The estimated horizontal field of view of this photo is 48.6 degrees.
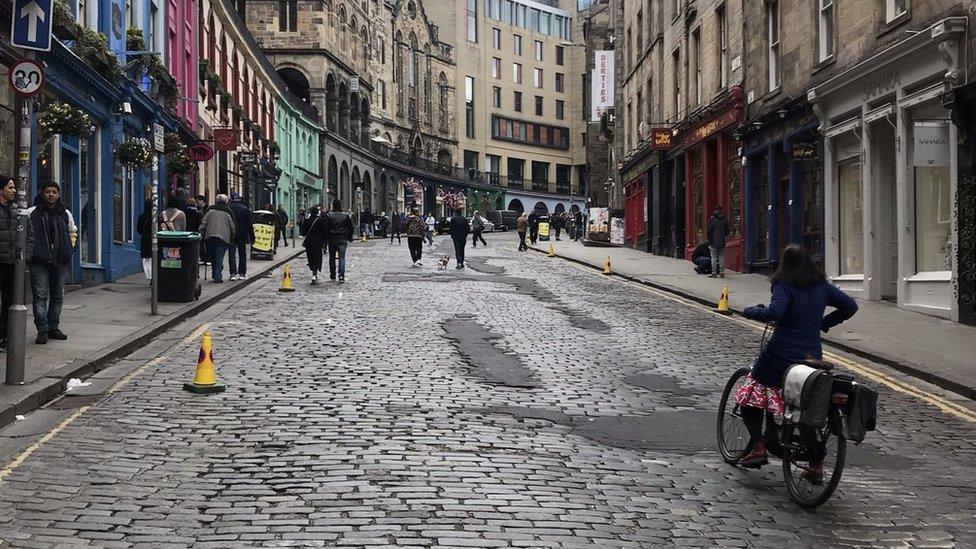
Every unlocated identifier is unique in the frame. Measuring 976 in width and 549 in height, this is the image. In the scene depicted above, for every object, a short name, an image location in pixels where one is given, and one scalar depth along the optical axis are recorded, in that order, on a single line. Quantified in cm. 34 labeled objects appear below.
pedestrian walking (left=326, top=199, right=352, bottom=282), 2234
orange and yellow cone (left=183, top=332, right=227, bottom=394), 928
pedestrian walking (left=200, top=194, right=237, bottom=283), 2048
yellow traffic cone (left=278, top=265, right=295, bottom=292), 2023
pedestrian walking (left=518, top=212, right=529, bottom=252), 4119
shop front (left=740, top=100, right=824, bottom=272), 2197
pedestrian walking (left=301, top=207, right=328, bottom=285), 2238
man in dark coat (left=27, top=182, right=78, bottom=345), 1156
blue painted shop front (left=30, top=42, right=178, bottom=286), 1797
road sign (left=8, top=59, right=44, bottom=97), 948
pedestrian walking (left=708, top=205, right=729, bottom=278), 2522
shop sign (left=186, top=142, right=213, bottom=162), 2272
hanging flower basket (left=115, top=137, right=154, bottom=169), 1953
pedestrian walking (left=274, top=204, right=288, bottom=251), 3984
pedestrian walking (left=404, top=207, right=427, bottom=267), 2758
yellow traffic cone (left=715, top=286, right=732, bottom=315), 1741
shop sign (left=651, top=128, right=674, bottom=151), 3462
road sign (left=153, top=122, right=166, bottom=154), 1514
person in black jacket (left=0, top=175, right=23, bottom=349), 1087
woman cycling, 643
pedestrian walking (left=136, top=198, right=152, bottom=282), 1859
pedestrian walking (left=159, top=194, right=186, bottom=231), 1881
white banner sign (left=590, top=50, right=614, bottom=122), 5291
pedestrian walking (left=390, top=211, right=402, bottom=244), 4941
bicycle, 580
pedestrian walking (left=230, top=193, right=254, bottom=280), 2203
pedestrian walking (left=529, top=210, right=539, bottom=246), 4834
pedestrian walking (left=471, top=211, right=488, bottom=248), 4386
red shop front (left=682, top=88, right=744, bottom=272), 2795
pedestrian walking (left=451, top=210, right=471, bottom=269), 2717
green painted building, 5333
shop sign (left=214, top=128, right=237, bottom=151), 3177
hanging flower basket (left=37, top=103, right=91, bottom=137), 1586
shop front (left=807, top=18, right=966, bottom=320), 1546
